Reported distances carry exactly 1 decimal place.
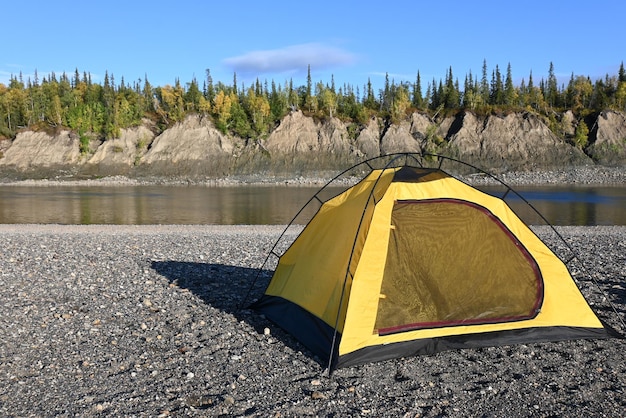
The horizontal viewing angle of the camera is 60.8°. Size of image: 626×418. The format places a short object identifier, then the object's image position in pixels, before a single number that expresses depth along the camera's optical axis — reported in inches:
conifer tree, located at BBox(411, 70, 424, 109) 4390.8
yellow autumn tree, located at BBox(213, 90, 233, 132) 3880.9
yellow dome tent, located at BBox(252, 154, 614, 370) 288.8
